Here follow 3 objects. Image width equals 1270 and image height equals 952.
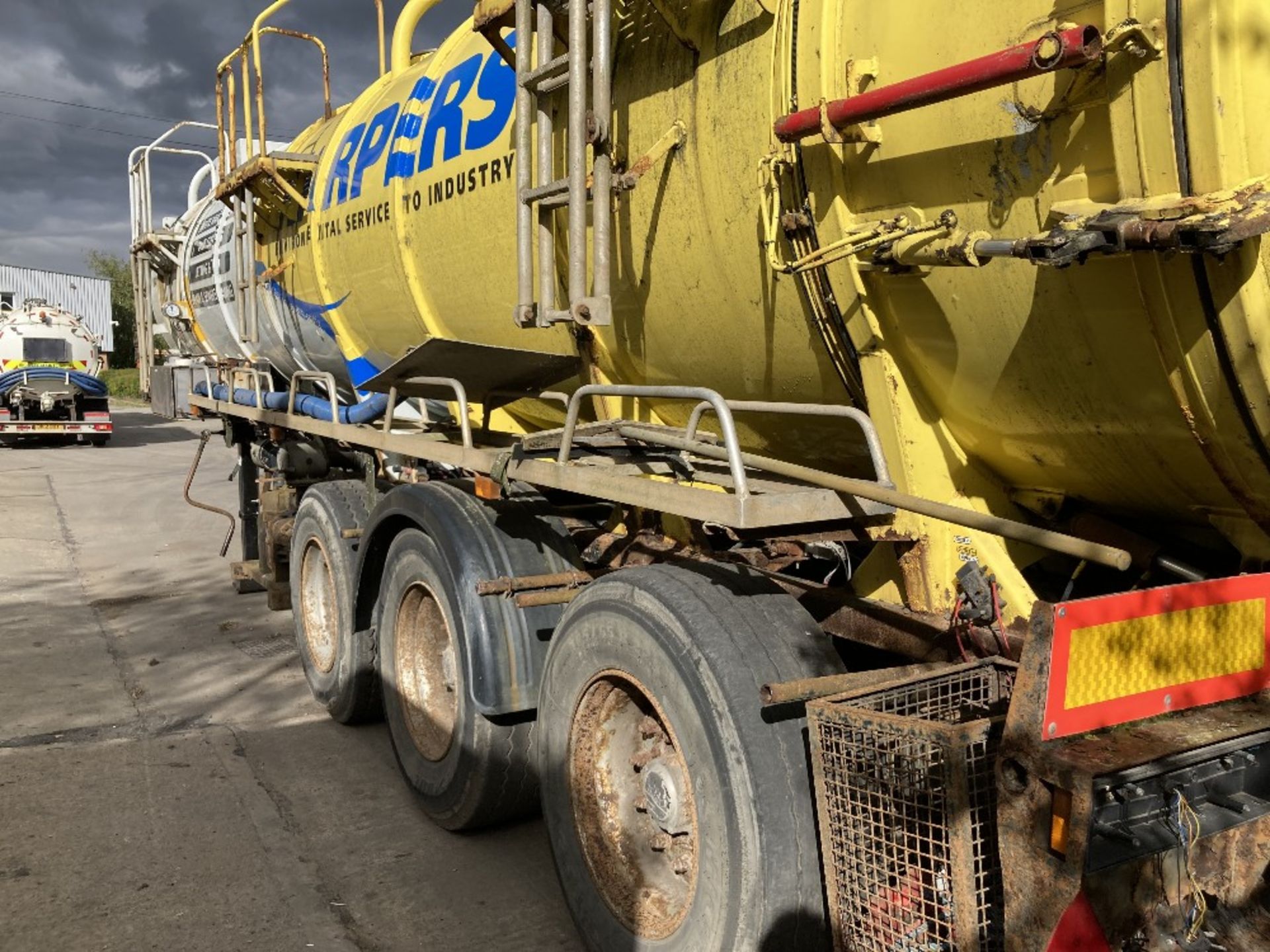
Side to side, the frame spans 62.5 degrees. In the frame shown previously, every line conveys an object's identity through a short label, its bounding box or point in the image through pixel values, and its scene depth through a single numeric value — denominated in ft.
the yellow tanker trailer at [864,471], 5.70
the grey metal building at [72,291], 152.66
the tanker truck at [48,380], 68.33
